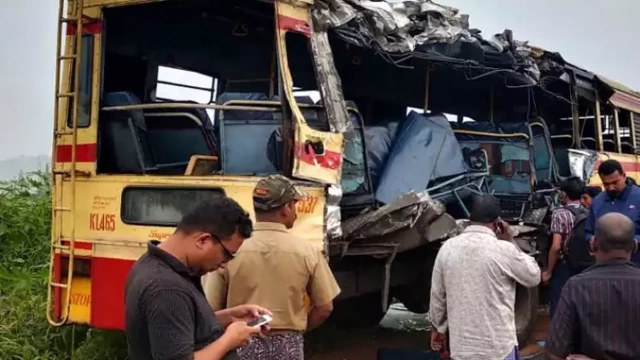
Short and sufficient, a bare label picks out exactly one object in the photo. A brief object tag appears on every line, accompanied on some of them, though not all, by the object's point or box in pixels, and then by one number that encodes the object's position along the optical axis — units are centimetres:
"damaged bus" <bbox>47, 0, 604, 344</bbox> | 464
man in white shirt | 371
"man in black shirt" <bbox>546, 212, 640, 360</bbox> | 276
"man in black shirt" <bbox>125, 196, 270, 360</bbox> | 214
